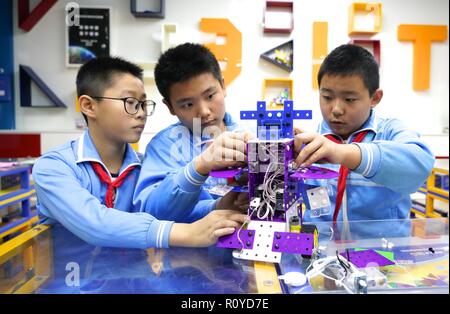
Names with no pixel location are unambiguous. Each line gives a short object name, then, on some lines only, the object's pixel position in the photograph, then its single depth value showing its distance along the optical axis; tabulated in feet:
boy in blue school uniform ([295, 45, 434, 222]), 2.14
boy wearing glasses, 1.91
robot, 1.82
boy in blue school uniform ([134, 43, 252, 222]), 2.18
